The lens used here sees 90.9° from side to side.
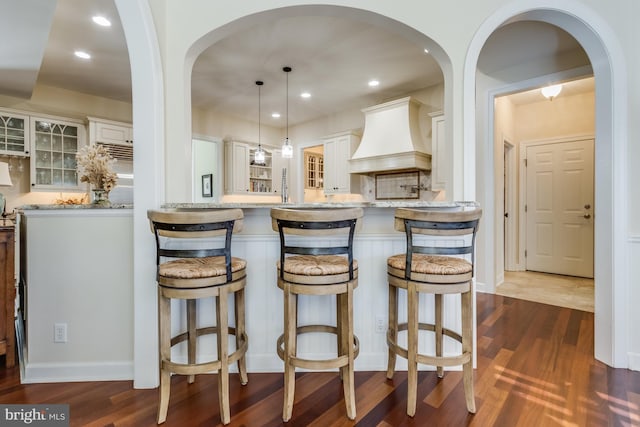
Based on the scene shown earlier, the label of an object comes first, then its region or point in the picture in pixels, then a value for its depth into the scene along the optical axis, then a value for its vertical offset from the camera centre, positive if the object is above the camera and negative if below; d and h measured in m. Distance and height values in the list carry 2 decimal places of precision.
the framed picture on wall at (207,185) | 6.00 +0.48
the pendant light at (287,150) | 4.16 +0.79
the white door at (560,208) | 4.59 +0.00
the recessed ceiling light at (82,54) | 3.38 +1.70
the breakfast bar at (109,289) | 1.97 -0.51
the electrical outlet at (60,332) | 1.98 -0.76
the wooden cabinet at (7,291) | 2.07 -0.54
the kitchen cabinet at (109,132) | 4.46 +1.15
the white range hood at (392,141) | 4.30 +0.98
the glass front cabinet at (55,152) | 4.16 +0.80
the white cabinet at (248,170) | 5.74 +0.75
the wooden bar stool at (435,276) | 1.57 -0.35
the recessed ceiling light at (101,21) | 2.75 +1.69
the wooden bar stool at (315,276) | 1.52 -0.34
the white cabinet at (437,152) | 4.10 +0.75
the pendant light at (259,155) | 4.41 +0.77
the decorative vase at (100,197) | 2.09 +0.09
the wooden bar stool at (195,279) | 1.52 -0.35
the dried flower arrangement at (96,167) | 2.06 +0.28
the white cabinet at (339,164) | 5.32 +0.79
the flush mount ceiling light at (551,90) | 3.70 +1.40
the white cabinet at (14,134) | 3.94 +0.98
